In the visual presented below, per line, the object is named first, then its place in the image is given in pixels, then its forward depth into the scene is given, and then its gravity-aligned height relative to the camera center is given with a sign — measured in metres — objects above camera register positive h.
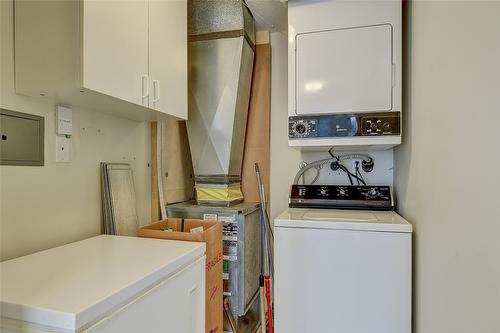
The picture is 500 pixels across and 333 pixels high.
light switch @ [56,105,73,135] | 1.29 +0.20
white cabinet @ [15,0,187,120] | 1.03 +0.44
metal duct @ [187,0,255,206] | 2.06 +0.55
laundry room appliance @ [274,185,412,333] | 1.40 -0.57
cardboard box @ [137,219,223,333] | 1.46 -0.49
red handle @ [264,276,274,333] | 1.93 -0.98
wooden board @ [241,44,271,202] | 2.37 +0.30
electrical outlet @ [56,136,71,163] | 1.29 +0.06
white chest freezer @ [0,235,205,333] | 0.71 -0.36
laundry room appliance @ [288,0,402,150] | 1.64 +0.54
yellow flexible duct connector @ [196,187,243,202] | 2.10 -0.23
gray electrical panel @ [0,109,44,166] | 1.08 +0.10
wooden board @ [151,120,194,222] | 1.98 -0.03
